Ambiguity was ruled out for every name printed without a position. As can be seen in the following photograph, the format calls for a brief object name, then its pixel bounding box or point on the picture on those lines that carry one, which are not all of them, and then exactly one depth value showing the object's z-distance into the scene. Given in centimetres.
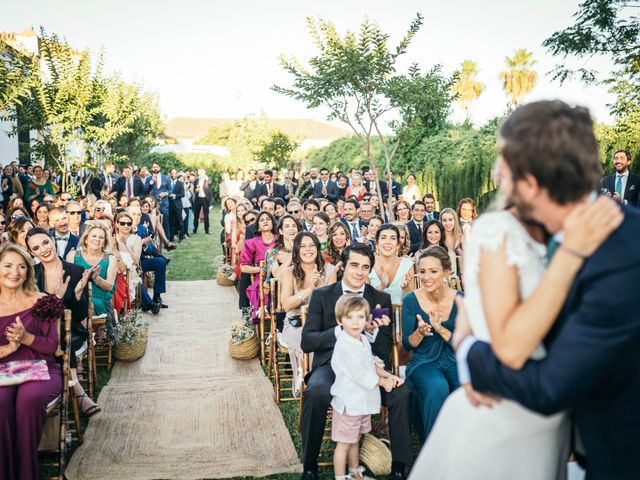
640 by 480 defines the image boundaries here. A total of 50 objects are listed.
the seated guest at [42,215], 847
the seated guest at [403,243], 707
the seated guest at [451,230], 807
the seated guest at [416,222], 922
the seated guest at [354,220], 916
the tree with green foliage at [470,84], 3608
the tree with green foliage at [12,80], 914
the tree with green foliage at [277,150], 2502
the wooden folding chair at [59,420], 389
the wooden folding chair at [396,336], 441
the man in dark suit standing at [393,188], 1522
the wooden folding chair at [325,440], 427
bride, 144
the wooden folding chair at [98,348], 530
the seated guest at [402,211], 991
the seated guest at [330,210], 1025
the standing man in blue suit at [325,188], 1536
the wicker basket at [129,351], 650
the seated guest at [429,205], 1046
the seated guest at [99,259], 628
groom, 140
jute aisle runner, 416
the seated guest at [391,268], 577
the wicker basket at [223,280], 1126
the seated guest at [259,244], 786
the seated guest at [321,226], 818
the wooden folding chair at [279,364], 547
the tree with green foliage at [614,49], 1261
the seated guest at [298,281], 536
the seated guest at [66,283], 499
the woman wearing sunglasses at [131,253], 785
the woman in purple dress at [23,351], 363
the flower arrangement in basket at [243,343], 669
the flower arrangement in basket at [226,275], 1116
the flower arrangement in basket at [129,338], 650
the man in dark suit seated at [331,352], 393
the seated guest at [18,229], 689
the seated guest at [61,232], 730
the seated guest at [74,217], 842
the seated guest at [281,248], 673
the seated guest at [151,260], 949
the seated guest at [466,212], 894
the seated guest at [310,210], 1017
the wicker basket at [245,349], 669
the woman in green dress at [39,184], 1285
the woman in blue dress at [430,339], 400
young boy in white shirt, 380
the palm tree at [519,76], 3409
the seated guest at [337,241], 709
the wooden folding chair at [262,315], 639
